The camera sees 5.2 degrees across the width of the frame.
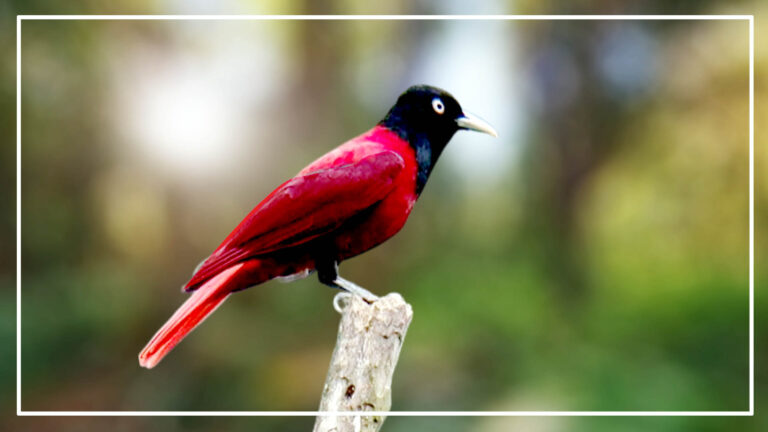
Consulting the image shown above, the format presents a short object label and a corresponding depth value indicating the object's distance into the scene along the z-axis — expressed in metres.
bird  4.94
